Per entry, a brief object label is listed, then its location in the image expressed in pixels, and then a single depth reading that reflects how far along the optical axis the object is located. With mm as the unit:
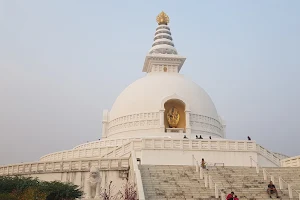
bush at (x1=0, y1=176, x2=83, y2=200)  13333
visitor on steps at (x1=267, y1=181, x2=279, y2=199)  15383
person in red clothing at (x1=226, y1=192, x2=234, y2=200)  13497
